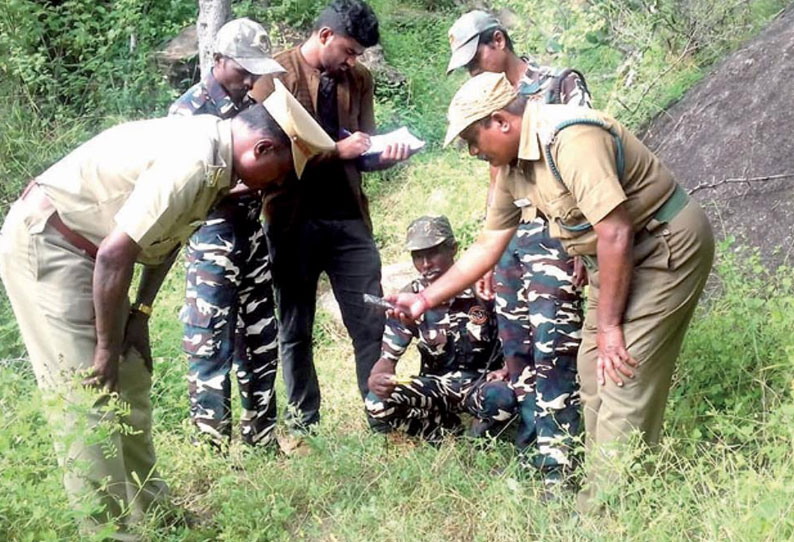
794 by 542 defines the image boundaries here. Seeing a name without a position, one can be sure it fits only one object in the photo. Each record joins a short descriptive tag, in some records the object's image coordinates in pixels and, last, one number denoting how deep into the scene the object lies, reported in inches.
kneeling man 172.1
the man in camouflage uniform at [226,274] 165.6
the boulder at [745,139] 207.9
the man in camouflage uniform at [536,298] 149.2
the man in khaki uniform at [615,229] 125.5
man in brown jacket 174.1
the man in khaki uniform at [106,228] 122.5
